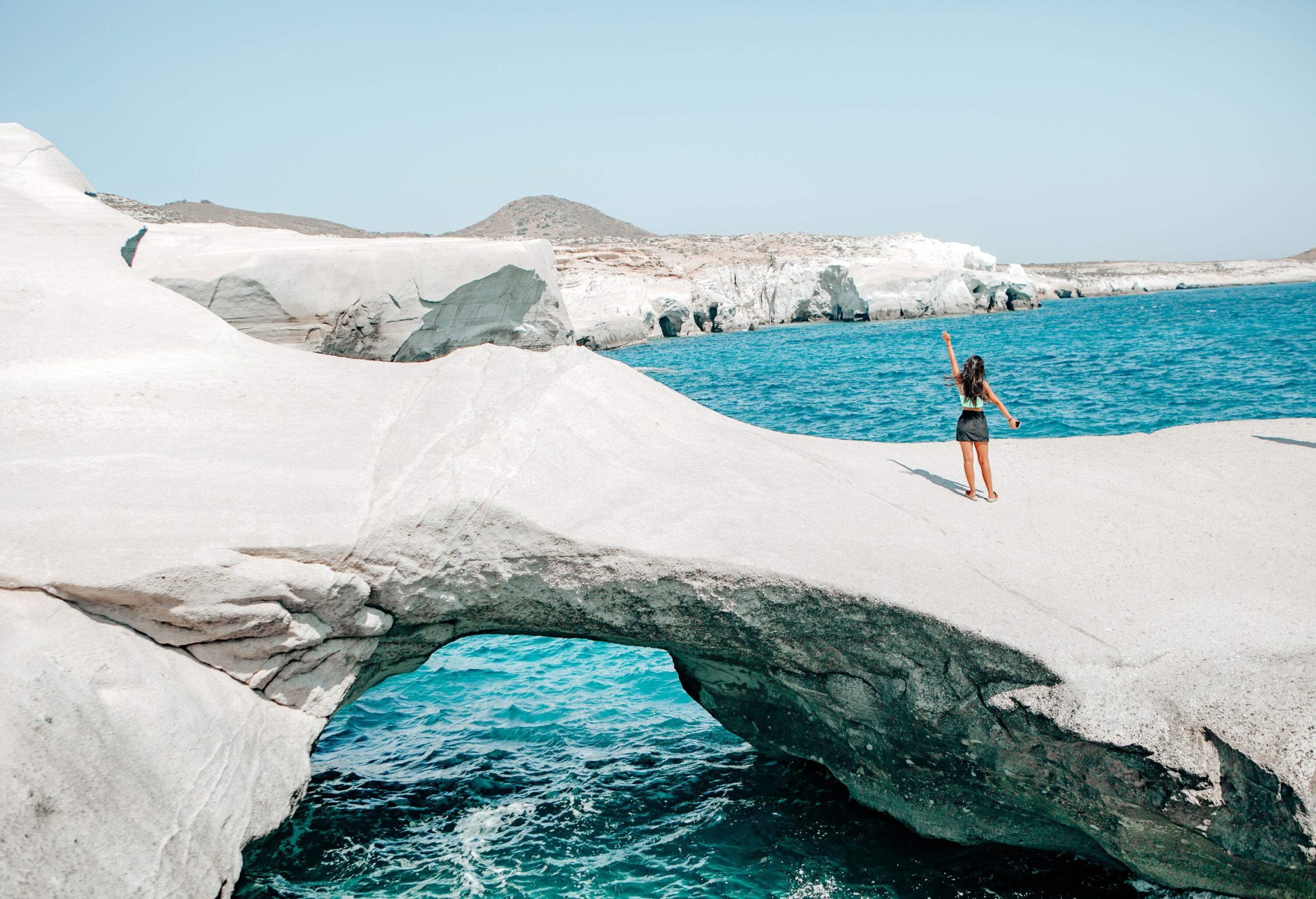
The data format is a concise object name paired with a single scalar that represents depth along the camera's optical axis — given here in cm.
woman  762
